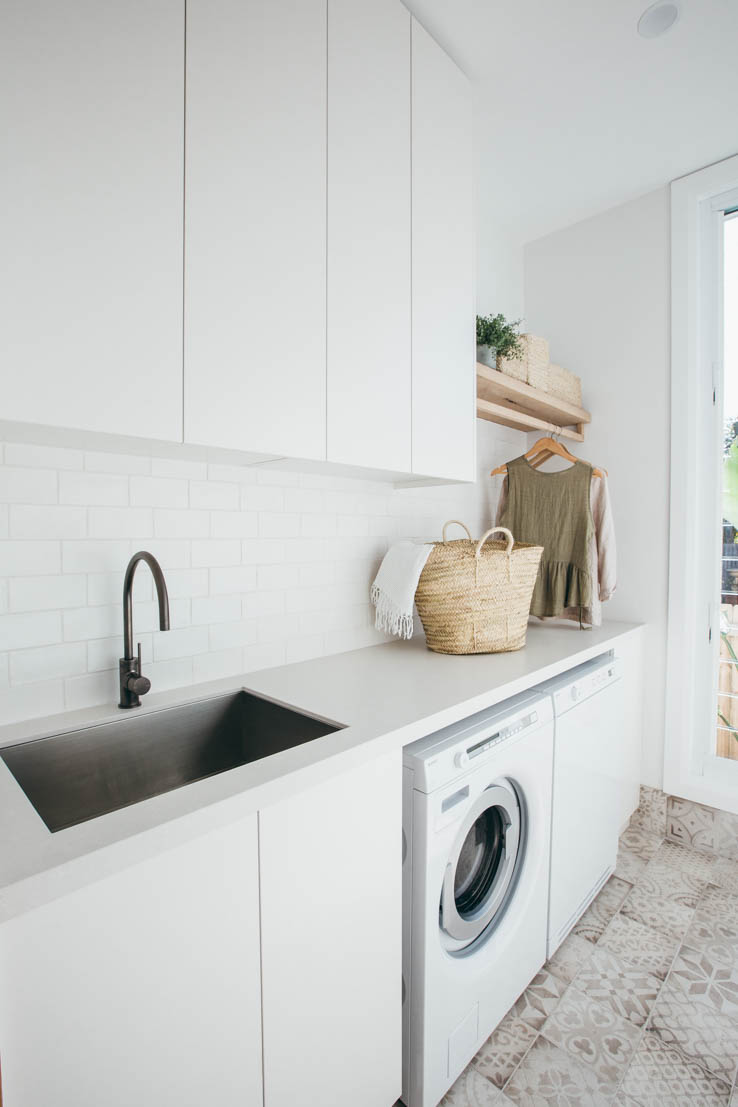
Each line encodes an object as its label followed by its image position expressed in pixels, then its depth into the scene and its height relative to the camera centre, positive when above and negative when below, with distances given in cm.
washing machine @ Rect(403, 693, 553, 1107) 115 -86
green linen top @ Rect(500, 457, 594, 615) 224 +4
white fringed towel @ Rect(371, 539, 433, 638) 175 -15
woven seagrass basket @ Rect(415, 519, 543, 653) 178 -20
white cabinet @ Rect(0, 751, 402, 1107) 67 -64
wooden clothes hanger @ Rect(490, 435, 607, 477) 232 +38
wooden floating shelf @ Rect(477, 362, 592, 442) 205 +56
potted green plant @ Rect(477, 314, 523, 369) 210 +76
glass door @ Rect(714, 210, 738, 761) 220 +18
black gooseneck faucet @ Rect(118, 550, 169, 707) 121 -29
